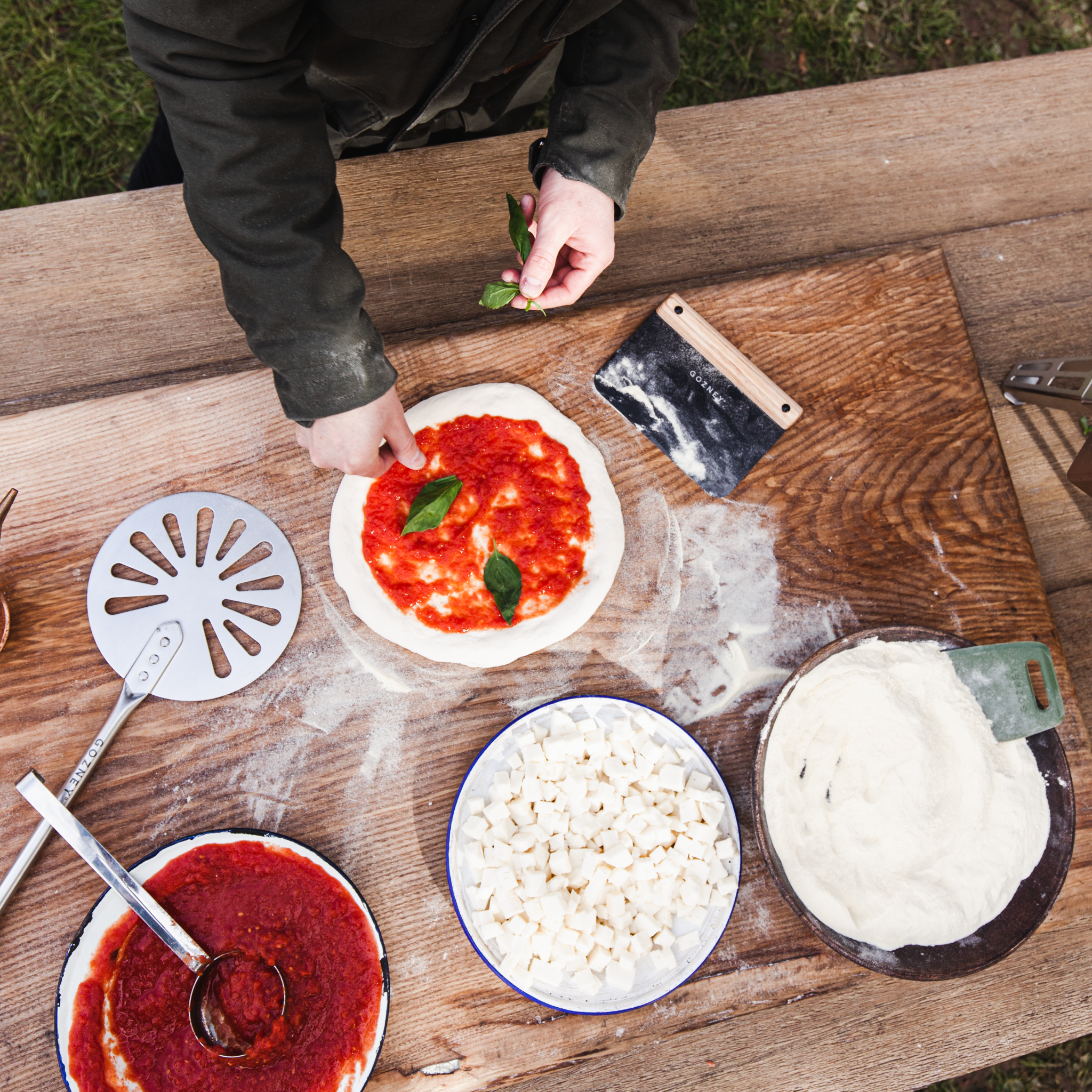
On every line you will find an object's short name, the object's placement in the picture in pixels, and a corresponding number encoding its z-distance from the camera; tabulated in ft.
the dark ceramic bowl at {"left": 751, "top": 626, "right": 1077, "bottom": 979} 5.33
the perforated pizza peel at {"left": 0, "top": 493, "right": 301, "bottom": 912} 5.75
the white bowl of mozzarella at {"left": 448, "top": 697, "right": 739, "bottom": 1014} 5.48
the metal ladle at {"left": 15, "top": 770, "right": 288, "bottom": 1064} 5.21
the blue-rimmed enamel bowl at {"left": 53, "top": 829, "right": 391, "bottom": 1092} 5.09
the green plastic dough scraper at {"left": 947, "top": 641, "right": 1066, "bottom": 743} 5.60
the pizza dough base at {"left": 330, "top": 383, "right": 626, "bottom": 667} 5.92
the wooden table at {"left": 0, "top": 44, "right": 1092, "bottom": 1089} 5.74
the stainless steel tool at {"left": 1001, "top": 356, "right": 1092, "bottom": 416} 6.25
